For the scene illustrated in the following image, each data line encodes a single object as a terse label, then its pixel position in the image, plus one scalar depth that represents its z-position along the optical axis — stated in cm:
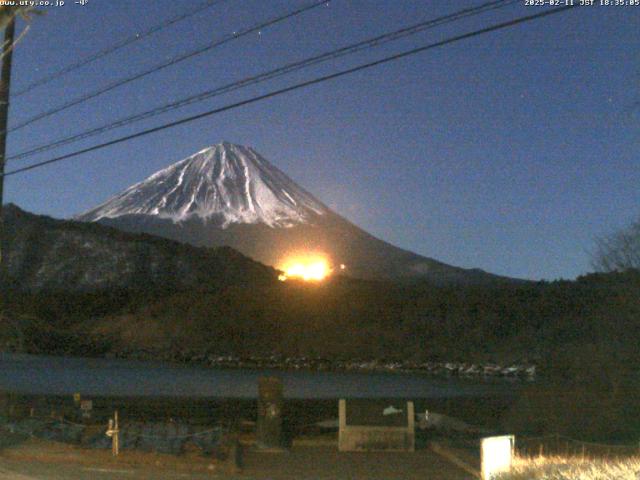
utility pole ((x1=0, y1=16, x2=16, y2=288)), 1711
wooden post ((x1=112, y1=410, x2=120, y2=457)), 1704
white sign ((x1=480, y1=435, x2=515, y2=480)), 1088
